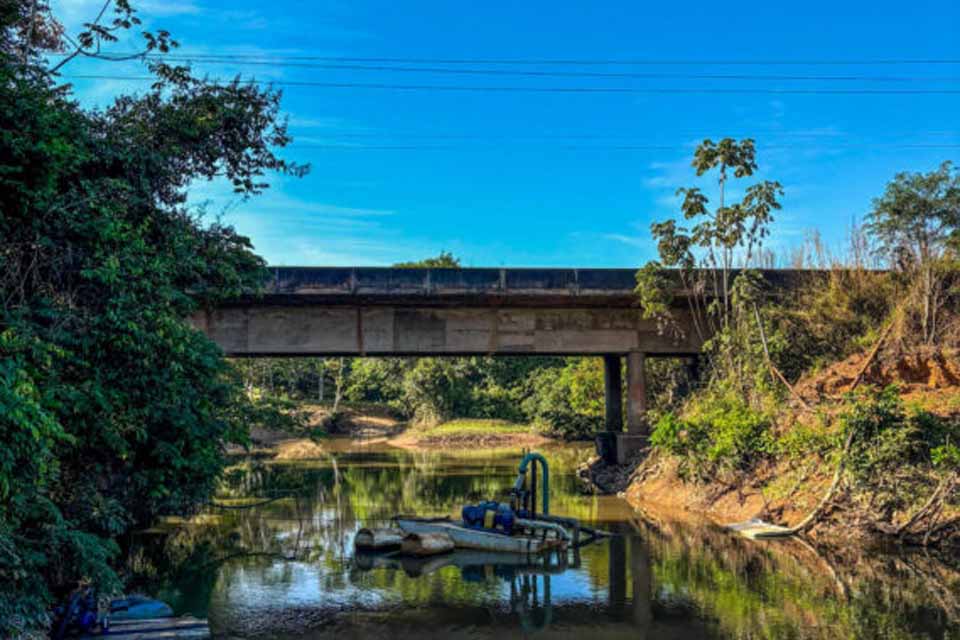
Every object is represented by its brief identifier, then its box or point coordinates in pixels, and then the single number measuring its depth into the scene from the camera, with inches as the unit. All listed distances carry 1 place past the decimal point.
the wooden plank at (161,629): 355.9
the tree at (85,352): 302.0
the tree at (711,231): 866.8
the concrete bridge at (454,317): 863.1
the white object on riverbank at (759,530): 625.3
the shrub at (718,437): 730.2
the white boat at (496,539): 578.2
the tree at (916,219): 866.1
